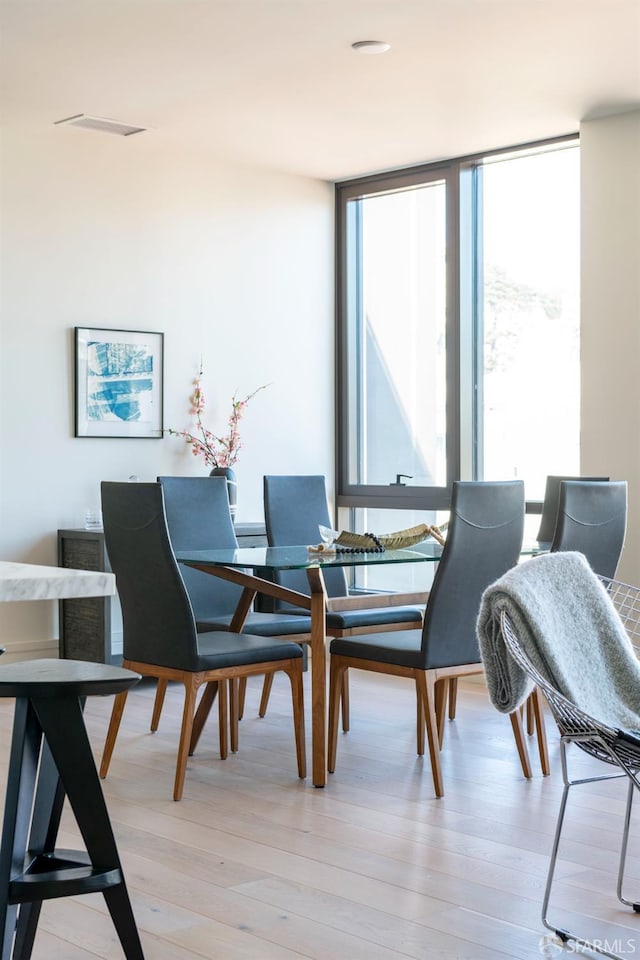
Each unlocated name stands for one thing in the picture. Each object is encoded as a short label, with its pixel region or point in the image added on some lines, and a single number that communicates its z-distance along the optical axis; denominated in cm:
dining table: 385
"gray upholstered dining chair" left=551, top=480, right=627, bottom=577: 407
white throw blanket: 248
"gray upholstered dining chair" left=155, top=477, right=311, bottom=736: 456
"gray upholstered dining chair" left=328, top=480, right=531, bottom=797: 379
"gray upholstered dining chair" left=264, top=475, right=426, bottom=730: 467
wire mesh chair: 229
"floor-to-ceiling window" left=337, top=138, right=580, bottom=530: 596
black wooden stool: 199
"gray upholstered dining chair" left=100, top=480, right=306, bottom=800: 377
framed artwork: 575
